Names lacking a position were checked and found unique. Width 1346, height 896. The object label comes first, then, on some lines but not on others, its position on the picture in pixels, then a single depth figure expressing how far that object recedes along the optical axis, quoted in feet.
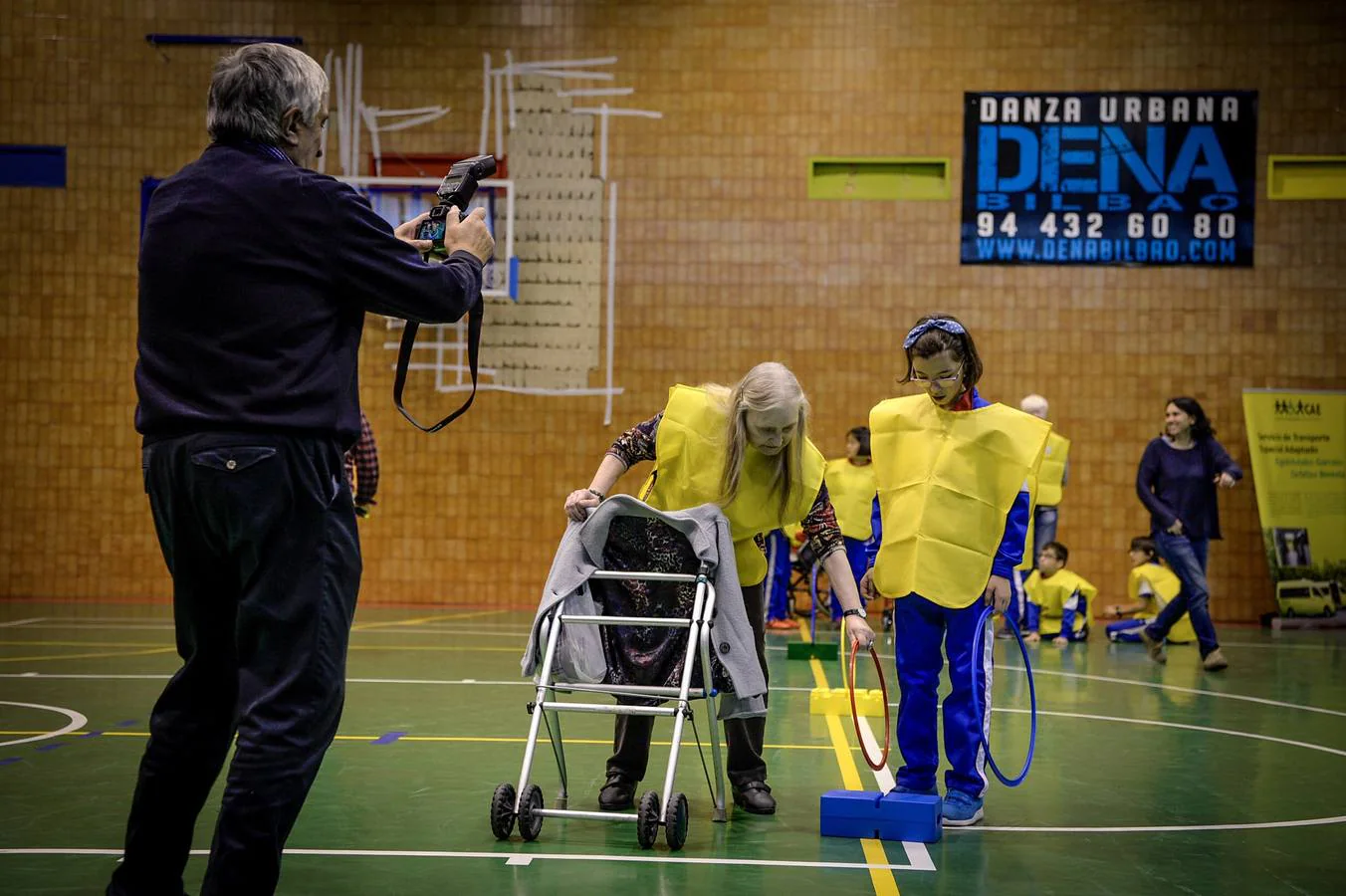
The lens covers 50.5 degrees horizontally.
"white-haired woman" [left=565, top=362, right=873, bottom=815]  15.94
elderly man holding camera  8.92
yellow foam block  24.47
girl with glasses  16.52
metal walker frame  14.76
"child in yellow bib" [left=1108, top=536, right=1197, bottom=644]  39.29
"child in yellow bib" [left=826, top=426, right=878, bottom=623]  39.09
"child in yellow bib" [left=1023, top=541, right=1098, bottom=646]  38.75
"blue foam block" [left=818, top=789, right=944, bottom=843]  15.44
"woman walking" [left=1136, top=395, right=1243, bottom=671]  33.12
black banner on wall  45.11
